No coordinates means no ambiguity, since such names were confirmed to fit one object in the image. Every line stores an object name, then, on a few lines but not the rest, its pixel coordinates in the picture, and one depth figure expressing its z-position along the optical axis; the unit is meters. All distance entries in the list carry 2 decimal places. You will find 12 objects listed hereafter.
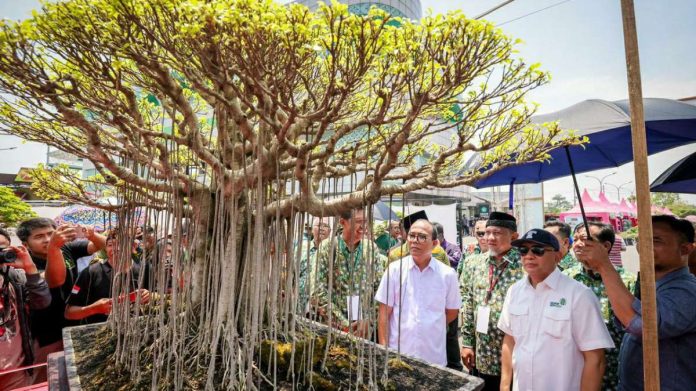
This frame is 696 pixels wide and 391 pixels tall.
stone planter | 1.79
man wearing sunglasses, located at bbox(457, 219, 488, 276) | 4.56
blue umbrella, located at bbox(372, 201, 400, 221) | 6.29
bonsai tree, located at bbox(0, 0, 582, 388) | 1.25
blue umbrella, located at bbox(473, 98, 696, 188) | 2.21
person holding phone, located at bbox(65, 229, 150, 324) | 2.68
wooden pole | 1.17
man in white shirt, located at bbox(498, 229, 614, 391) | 1.96
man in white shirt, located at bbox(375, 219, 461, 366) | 2.79
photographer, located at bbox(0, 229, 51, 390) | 2.36
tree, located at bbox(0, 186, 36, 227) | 11.89
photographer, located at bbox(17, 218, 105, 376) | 2.71
